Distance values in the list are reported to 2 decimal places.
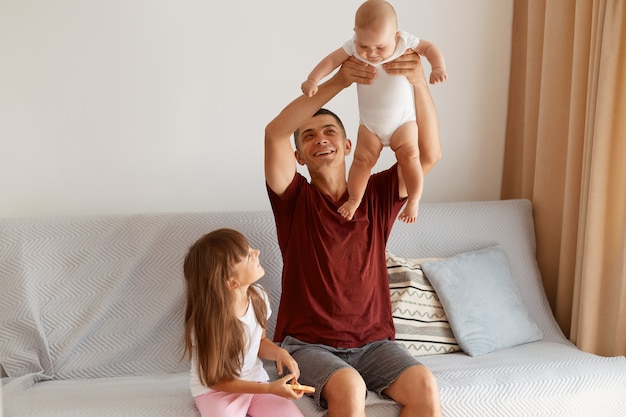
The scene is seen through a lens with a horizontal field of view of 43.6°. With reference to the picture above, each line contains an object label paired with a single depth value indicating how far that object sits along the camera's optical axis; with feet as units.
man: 6.73
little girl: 6.32
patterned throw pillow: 8.21
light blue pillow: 8.38
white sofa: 7.11
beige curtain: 8.47
